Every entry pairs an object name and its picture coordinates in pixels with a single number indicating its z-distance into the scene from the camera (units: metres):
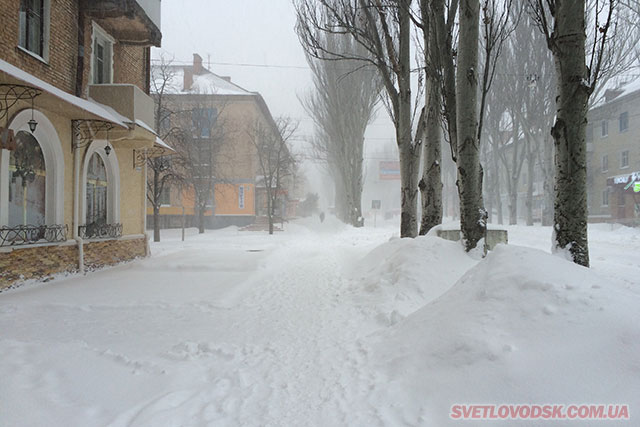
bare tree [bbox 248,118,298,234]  25.19
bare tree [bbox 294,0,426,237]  9.04
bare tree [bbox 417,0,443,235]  8.05
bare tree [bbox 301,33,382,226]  24.22
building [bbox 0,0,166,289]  7.16
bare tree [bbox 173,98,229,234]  23.67
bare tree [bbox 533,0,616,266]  4.61
